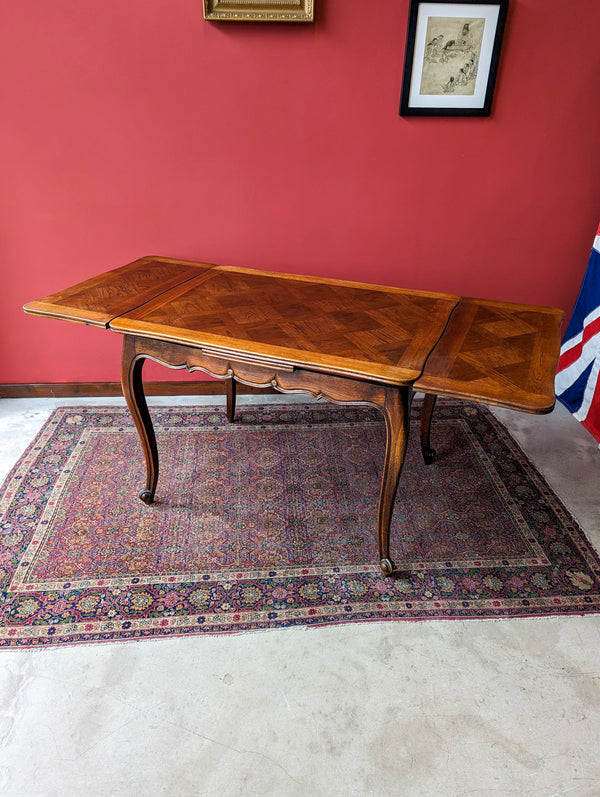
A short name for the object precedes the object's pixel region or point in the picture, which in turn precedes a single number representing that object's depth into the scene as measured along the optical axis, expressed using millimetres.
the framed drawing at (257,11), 2221
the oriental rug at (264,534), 1780
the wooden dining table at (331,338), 1557
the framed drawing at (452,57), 2248
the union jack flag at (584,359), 2576
